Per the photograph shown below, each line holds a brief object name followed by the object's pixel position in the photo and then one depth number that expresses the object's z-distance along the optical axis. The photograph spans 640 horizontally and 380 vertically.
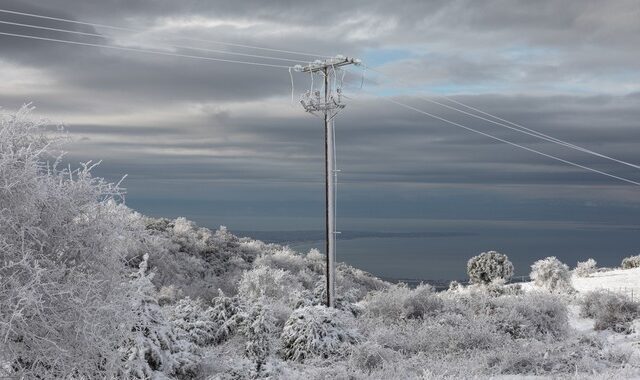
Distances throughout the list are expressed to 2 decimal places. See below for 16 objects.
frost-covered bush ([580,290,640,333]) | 19.19
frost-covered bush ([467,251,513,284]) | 33.75
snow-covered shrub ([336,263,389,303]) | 38.65
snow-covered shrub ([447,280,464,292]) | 33.07
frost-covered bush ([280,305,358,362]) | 16.09
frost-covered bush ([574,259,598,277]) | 35.62
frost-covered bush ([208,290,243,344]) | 18.44
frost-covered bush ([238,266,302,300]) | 25.34
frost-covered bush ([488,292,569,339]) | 18.89
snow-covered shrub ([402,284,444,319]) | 20.77
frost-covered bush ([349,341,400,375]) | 14.35
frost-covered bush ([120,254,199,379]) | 12.64
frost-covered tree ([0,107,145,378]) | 8.70
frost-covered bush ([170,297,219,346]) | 17.33
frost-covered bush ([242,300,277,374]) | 16.25
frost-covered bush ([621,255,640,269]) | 38.75
